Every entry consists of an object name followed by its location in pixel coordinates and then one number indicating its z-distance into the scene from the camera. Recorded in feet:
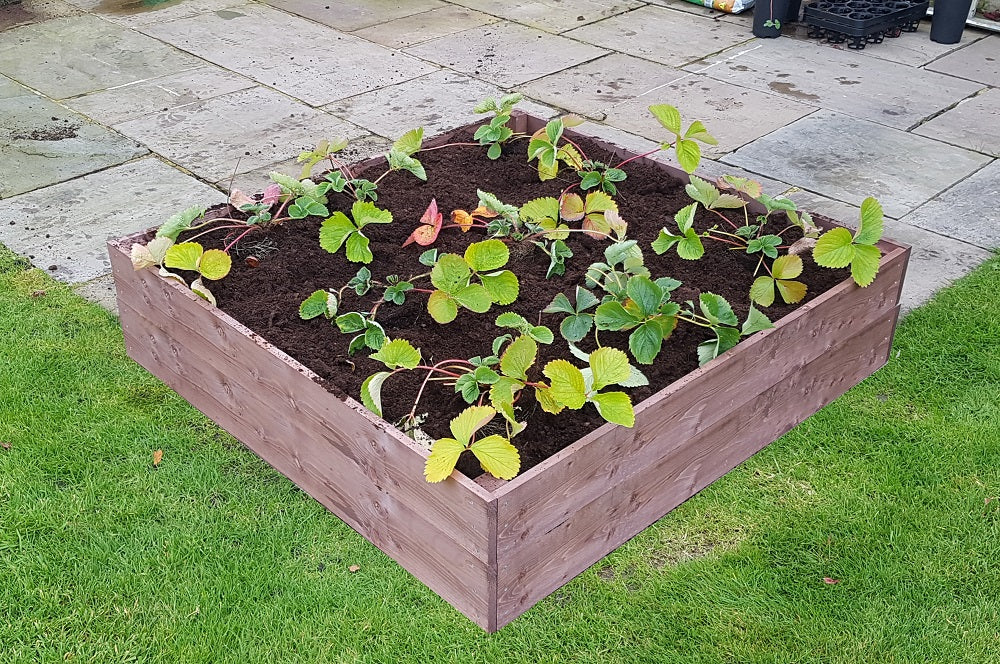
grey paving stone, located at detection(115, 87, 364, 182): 15.53
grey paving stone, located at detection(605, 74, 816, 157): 16.51
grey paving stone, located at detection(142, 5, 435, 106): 18.69
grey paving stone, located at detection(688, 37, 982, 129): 17.65
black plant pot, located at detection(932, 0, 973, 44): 20.68
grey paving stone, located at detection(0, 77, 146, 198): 15.06
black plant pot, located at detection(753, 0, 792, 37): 21.01
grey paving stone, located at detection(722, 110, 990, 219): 14.73
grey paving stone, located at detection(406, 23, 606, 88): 19.27
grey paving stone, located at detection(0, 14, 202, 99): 18.63
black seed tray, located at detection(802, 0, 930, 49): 20.42
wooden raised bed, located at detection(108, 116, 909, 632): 7.39
